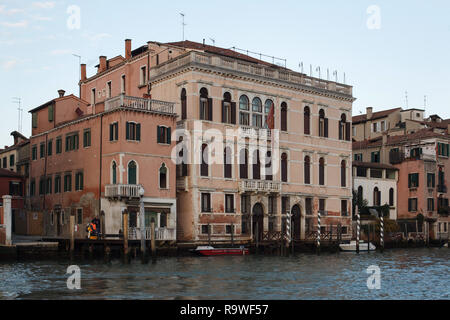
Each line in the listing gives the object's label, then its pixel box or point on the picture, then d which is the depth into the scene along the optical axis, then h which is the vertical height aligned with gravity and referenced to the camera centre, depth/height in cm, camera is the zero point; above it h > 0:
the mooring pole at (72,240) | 3203 -165
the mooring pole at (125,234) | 3117 -135
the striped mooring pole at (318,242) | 4178 -245
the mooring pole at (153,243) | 3180 -182
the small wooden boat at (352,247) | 4516 -295
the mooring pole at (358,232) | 4413 -194
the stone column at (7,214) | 3092 -39
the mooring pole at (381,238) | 4614 -244
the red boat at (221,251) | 3728 -266
